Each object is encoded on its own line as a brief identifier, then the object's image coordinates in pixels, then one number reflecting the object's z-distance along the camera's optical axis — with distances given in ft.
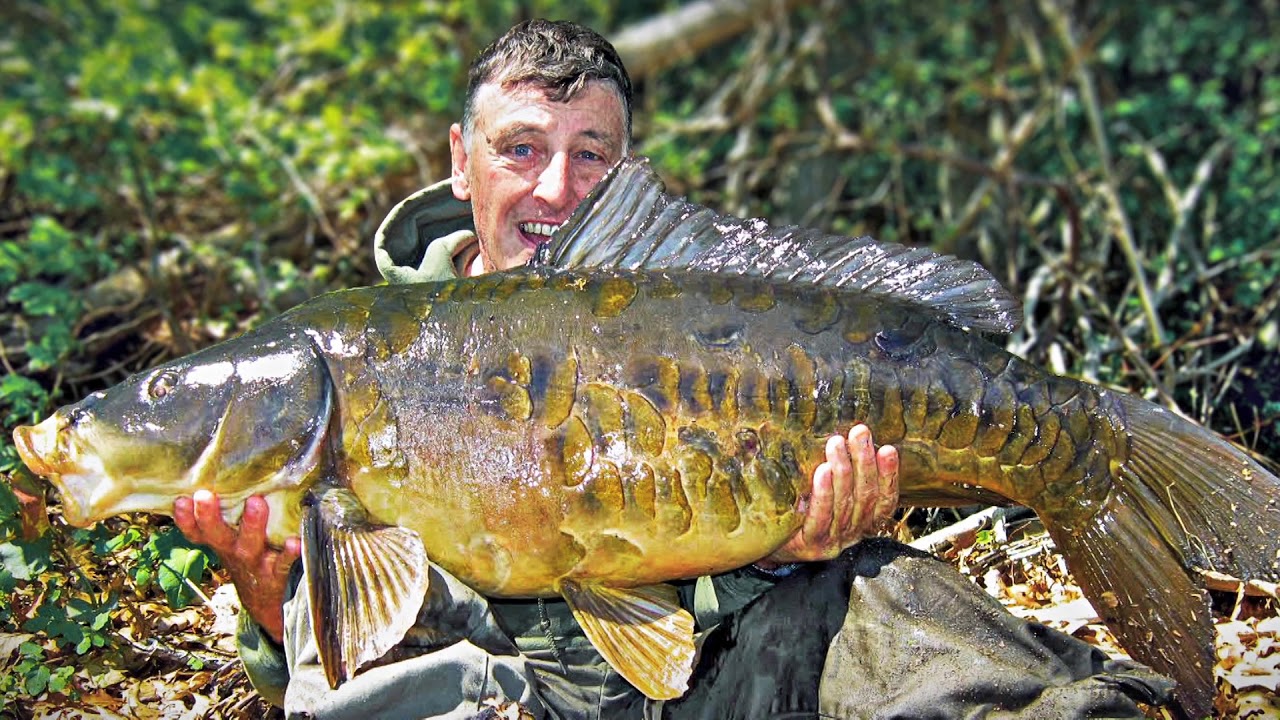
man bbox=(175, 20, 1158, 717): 7.64
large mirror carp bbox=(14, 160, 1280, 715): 7.52
